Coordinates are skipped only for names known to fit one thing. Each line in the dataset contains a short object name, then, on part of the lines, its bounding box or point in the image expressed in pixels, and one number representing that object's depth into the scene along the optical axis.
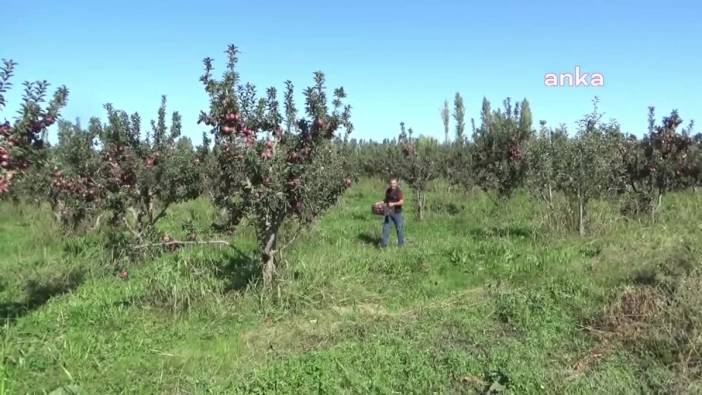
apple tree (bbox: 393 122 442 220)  16.66
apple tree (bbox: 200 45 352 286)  6.69
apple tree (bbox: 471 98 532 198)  16.36
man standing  11.61
